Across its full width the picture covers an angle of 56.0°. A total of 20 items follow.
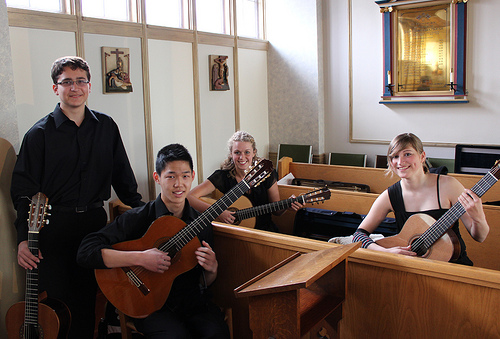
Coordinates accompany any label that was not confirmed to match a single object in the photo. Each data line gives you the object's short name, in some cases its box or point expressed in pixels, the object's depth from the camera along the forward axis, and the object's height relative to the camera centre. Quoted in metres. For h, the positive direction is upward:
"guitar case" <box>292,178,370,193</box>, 4.46 -0.61
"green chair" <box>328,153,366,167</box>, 5.87 -0.48
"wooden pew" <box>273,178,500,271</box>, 3.10 -0.70
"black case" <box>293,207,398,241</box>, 3.55 -0.78
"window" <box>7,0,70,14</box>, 3.78 +1.04
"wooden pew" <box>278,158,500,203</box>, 4.50 -0.52
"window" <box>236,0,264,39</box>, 6.11 +1.40
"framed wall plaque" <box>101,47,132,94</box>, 4.32 +0.54
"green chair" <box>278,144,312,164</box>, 6.16 -0.39
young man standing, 2.37 -0.27
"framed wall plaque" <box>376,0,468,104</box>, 5.20 +0.79
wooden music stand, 1.61 -0.64
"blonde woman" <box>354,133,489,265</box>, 2.37 -0.38
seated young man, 2.15 -0.59
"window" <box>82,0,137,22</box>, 4.30 +1.13
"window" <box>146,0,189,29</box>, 4.89 +1.22
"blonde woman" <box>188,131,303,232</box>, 3.31 -0.41
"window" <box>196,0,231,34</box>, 5.50 +1.31
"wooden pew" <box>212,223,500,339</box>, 1.72 -0.69
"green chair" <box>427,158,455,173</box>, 5.31 -0.50
